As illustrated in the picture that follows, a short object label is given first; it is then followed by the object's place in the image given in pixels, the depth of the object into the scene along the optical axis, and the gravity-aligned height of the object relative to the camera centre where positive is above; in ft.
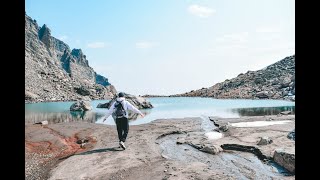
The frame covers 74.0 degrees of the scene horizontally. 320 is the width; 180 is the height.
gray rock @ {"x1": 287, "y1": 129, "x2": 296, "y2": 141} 36.09 -7.57
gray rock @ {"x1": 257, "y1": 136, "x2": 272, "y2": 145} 33.35 -7.77
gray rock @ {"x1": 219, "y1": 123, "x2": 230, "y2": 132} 48.23 -8.35
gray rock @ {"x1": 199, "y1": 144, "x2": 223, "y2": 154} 31.82 -8.69
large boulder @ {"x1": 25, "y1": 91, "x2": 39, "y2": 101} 222.49 -4.07
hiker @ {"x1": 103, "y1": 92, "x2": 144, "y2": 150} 33.52 -3.52
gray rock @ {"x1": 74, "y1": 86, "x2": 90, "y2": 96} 296.52 +1.51
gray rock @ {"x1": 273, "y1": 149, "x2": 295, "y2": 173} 24.73 -8.17
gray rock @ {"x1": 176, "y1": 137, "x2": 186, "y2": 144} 38.49 -9.10
